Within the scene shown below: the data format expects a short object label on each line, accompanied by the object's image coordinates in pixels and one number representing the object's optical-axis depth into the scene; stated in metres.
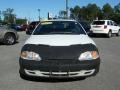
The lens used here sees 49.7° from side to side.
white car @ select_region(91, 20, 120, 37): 11.56
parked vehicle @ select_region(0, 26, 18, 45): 7.89
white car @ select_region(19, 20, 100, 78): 2.91
